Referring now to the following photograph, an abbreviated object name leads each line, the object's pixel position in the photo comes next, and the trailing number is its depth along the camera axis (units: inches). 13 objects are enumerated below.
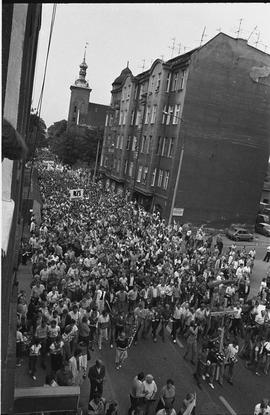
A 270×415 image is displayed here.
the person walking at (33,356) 394.9
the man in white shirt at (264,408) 340.5
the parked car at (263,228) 1507.1
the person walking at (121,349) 436.5
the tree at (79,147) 2679.6
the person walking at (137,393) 354.0
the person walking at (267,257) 1070.3
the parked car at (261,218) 1590.8
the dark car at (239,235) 1314.0
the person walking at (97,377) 351.9
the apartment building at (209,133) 1321.4
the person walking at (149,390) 354.6
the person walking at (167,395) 345.7
